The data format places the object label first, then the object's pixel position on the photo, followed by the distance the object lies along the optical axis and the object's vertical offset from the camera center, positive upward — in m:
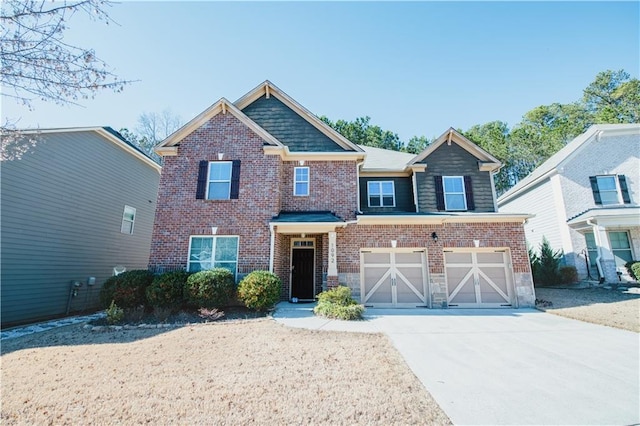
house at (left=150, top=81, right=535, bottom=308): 10.80 +1.37
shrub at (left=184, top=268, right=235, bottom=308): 8.89 -0.82
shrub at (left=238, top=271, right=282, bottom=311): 8.85 -0.85
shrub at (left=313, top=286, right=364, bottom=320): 8.48 -1.29
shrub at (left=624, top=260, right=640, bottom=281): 12.68 -0.11
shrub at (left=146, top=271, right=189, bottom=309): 8.96 -0.88
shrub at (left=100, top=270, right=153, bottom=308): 9.15 -0.89
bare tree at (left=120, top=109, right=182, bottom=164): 28.31 +14.15
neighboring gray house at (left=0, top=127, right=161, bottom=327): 9.88 +1.85
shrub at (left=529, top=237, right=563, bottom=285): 15.08 -0.02
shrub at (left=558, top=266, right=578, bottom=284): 14.44 -0.43
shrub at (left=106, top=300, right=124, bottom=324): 8.35 -1.53
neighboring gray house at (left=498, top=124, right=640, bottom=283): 13.70 +3.53
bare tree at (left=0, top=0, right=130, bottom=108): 4.56 +3.50
